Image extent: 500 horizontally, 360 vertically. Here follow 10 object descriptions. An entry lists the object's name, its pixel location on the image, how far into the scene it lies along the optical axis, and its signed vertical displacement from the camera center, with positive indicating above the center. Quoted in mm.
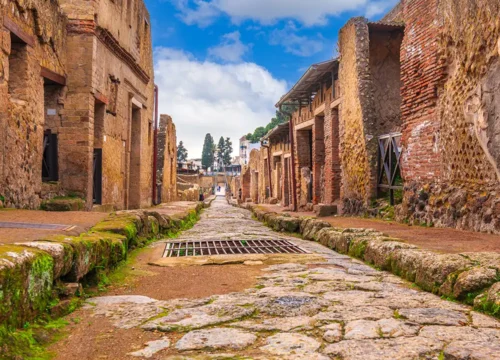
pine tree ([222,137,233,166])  90250 +8706
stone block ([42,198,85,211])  7957 -153
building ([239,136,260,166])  86600 +9433
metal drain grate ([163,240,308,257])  6172 -767
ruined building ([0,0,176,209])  7008 +1881
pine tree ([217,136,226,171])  90625 +9112
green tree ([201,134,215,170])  86500 +8041
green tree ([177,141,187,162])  88625 +8469
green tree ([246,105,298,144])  66344 +10455
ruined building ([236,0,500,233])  6012 +1506
